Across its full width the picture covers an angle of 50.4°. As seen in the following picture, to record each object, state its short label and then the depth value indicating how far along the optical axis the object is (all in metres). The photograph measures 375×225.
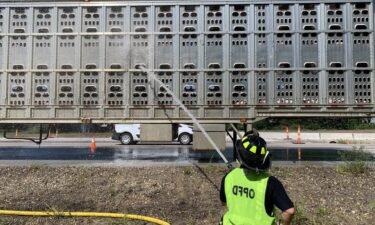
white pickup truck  19.28
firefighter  2.73
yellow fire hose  5.55
